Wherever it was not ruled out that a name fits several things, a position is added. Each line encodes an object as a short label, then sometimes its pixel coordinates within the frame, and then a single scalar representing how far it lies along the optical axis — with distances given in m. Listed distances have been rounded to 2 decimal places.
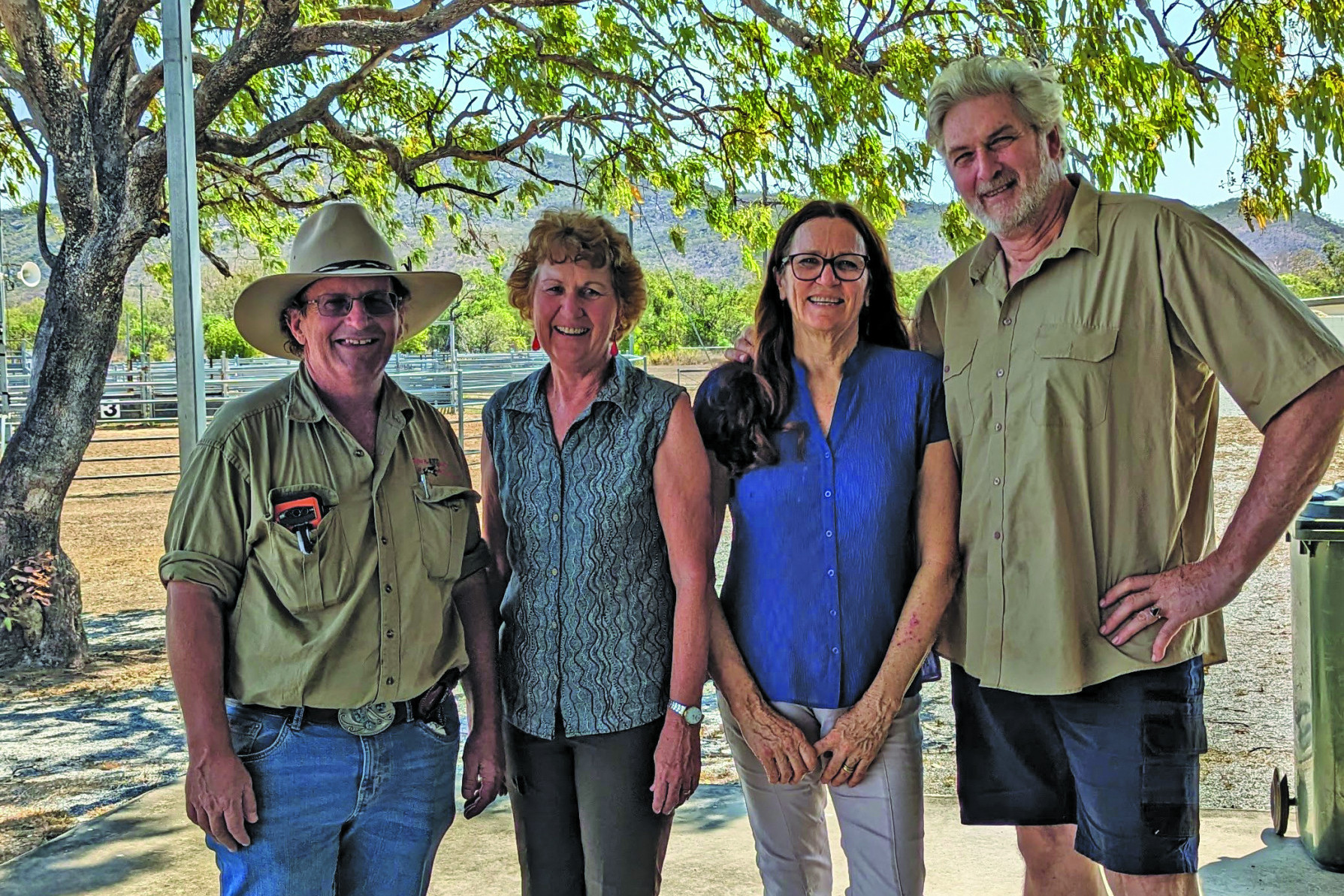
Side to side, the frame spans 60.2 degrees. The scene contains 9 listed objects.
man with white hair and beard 1.89
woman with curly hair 1.97
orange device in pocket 1.84
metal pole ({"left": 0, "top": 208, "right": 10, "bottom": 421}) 5.85
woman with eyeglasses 2.01
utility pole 2.96
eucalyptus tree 4.88
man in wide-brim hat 1.83
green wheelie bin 3.03
